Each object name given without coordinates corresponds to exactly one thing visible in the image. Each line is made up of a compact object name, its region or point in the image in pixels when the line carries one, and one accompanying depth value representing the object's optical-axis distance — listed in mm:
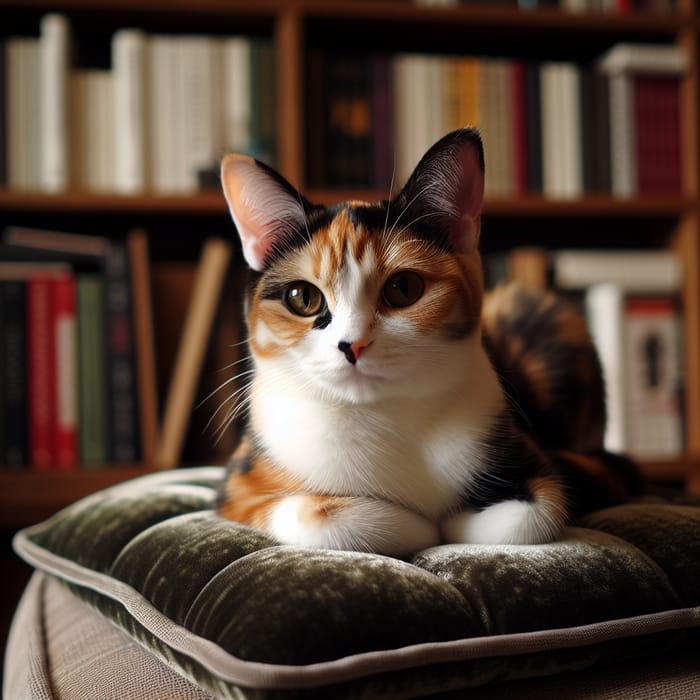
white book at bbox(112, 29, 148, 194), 1535
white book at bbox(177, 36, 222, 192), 1564
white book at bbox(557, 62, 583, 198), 1668
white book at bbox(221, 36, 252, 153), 1576
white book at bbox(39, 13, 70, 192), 1516
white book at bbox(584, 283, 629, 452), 1649
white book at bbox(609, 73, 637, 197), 1673
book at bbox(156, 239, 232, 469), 1529
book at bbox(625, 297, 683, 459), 1672
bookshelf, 1505
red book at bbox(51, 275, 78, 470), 1519
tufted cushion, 497
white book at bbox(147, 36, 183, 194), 1558
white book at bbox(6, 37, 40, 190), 1529
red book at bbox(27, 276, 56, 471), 1513
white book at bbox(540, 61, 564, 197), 1664
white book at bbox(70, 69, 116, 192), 1546
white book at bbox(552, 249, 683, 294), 1658
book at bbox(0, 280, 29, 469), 1502
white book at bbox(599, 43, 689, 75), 1653
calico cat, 663
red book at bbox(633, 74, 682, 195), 1679
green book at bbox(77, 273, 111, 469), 1521
